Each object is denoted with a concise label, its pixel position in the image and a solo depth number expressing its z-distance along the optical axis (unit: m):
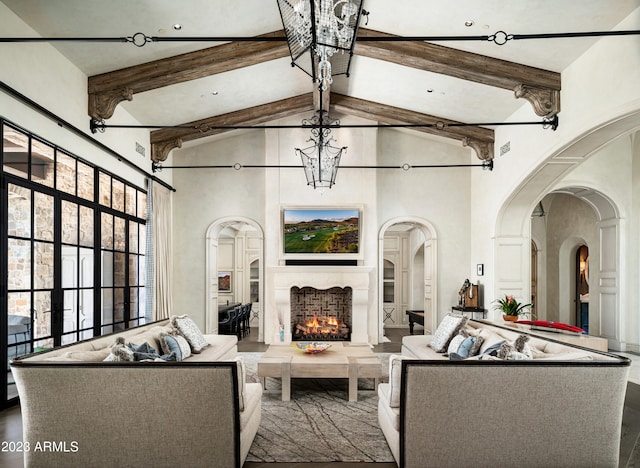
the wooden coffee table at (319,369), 5.38
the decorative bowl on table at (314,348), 6.02
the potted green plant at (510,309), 7.73
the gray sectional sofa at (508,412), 3.29
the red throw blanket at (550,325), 6.65
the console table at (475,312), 9.09
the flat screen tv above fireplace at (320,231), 9.82
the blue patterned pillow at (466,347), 5.21
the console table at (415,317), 11.02
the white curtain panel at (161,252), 8.98
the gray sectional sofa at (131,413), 3.22
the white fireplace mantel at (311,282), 9.70
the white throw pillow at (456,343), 5.67
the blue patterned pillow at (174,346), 5.39
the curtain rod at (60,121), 4.77
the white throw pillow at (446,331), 6.21
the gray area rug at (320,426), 3.81
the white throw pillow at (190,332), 6.09
